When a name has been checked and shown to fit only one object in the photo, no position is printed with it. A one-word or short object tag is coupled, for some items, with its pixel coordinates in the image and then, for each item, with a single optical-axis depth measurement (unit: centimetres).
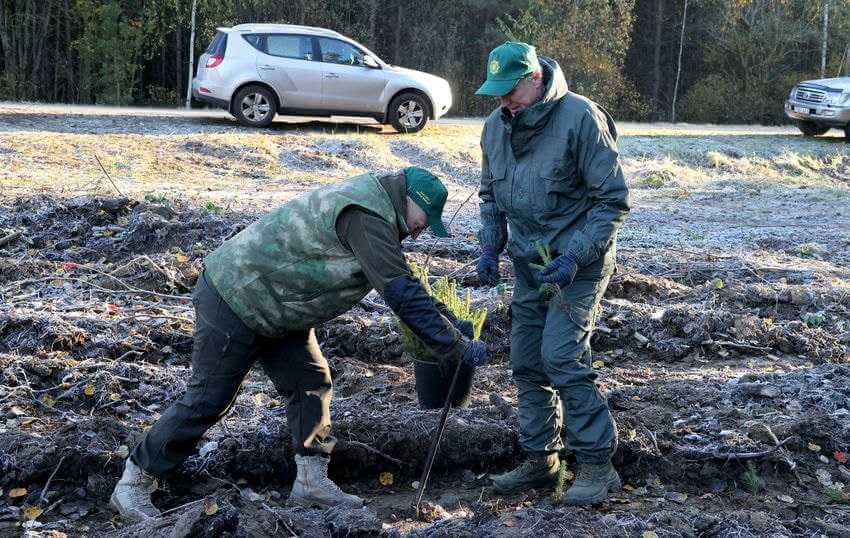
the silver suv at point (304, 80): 1531
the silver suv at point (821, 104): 1939
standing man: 409
